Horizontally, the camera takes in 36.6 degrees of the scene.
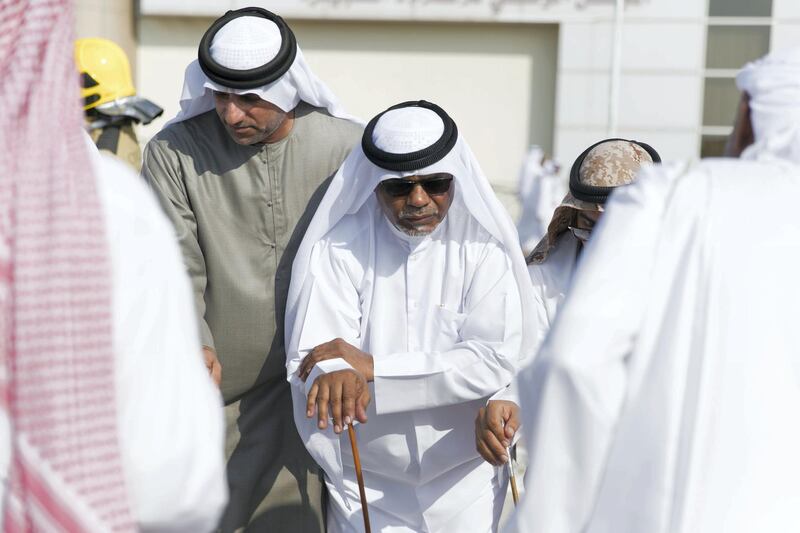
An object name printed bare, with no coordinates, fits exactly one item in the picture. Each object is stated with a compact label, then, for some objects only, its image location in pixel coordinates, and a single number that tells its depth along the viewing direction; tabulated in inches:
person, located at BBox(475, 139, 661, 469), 163.0
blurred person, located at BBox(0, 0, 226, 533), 78.9
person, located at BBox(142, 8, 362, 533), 175.8
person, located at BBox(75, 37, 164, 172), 230.1
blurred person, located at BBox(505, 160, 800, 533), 96.3
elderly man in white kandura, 156.6
